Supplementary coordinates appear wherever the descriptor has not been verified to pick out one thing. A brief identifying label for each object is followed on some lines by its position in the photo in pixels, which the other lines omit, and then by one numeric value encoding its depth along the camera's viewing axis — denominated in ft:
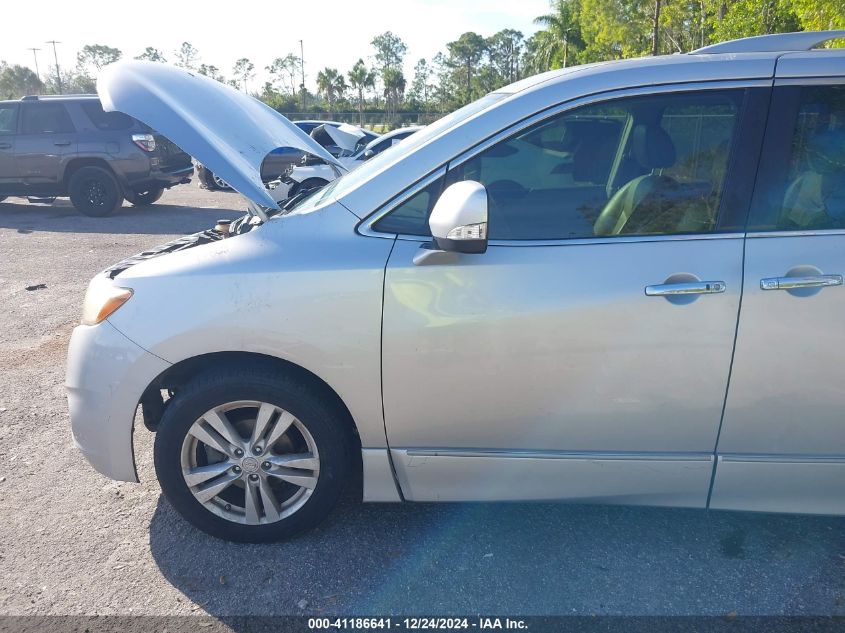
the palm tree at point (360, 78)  233.55
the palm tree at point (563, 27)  146.00
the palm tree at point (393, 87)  242.78
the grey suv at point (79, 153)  37.47
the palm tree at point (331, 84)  240.12
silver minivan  7.79
